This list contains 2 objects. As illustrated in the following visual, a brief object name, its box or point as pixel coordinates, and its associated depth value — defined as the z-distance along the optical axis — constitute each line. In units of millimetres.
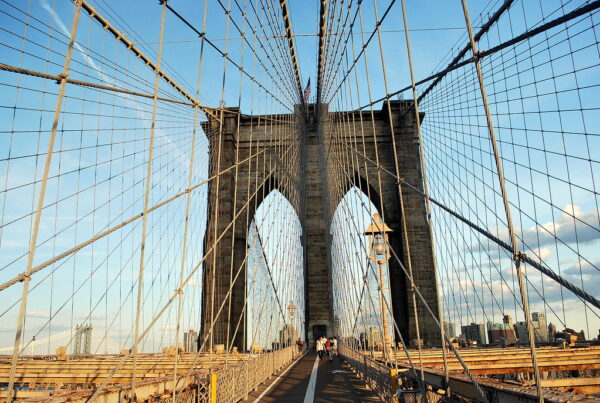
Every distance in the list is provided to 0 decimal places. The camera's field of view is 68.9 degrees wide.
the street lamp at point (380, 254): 9086
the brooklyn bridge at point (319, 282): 3283
